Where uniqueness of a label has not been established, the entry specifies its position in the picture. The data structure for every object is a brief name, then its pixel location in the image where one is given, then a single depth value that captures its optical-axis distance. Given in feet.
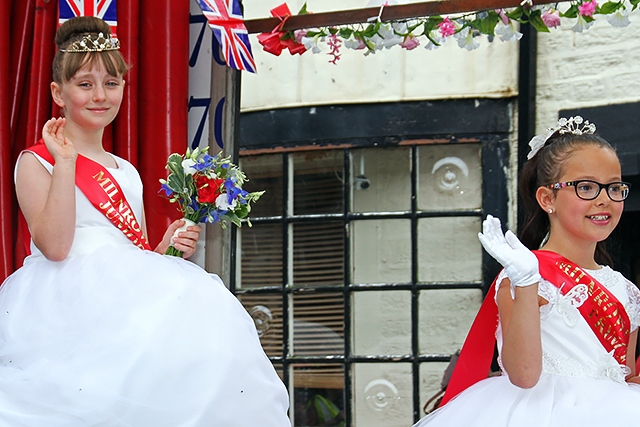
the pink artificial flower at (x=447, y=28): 20.40
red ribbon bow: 21.03
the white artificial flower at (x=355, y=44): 21.17
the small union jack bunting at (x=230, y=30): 20.17
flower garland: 19.69
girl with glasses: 14.63
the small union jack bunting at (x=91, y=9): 19.19
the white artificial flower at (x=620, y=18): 19.62
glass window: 28.83
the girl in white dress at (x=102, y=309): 13.37
